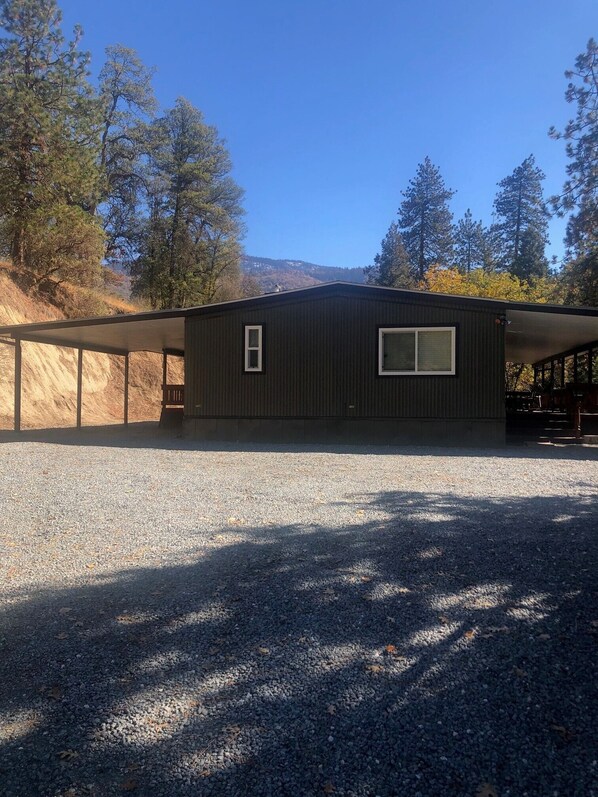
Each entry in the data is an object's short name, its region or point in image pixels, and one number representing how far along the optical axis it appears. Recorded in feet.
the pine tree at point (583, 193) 70.13
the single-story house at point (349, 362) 38.29
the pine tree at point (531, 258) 140.67
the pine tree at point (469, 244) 166.20
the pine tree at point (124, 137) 95.20
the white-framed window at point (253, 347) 42.12
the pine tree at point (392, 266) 151.33
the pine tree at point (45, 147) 61.26
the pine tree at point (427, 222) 156.76
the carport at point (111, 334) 42.44
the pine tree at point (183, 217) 99.35
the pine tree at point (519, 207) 145.89
